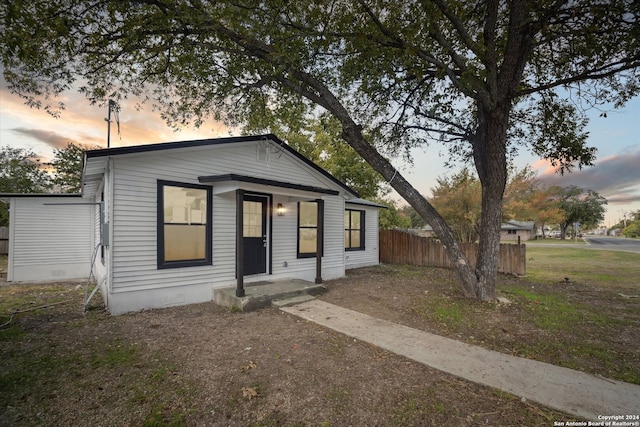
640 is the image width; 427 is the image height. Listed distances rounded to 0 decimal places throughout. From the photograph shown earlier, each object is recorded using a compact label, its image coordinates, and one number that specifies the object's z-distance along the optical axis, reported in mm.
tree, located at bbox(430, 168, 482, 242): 17781
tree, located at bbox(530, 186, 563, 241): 24875
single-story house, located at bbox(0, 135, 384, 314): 5547
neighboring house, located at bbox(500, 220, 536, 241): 49041
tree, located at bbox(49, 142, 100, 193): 18766
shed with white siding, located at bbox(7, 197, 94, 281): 9078
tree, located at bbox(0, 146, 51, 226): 19312
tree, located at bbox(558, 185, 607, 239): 48125
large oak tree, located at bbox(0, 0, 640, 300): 5512
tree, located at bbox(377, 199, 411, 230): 22641
